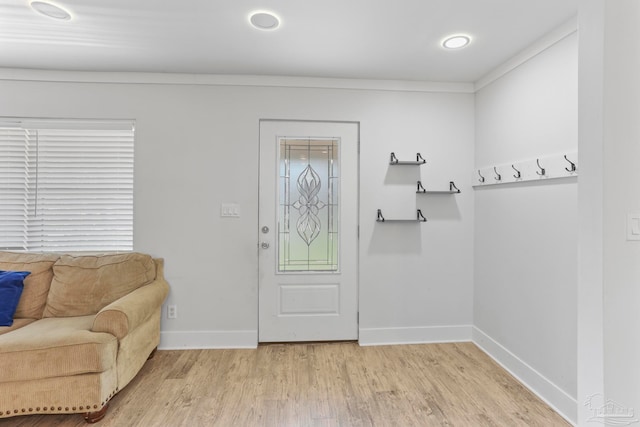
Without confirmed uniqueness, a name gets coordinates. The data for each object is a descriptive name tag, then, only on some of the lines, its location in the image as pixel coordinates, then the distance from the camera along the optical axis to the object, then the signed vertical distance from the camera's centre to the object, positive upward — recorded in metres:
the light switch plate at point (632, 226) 1.24 -0.04
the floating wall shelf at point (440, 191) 2.84 +0.23
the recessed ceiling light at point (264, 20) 1.88 +1.20
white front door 2.83 -0.16
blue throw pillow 2.07 -0.55
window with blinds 2.70 +0.24
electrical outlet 2.75 -0.87
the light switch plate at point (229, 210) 2.79 +0.03
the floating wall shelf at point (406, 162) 2.82 +0.48
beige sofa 1.72 -0.73
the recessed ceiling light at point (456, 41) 2.14 +1.22
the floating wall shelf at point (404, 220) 2.84 -0.03
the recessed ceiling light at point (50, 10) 1.81 +1.20
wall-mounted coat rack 1.91 +0.33
